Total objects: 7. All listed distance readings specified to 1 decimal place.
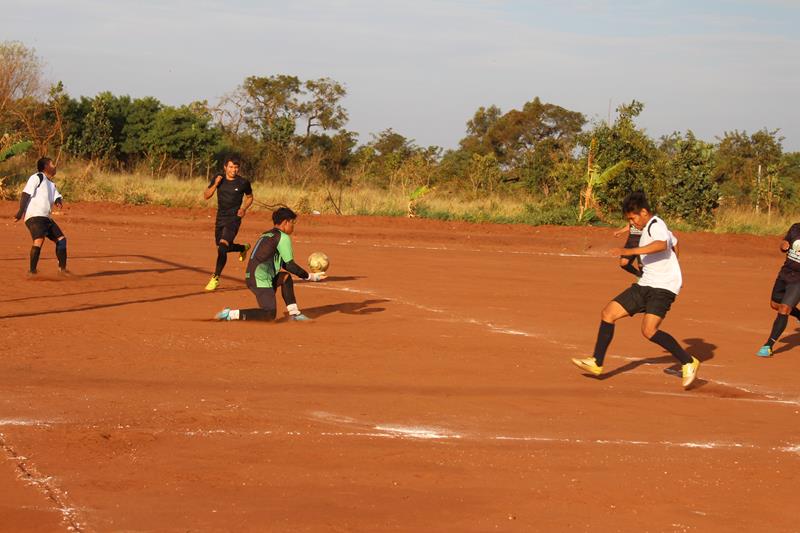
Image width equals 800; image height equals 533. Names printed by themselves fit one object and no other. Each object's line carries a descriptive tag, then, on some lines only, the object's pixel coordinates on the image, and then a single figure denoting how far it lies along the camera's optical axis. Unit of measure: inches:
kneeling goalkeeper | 478.9
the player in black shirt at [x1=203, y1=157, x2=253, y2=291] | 596.0
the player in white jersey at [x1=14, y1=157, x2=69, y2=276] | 602.9
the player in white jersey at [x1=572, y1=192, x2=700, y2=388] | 397.7
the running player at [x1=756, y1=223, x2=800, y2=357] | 483.2
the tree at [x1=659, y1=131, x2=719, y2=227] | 1352.1
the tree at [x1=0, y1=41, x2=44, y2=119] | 1565.0
